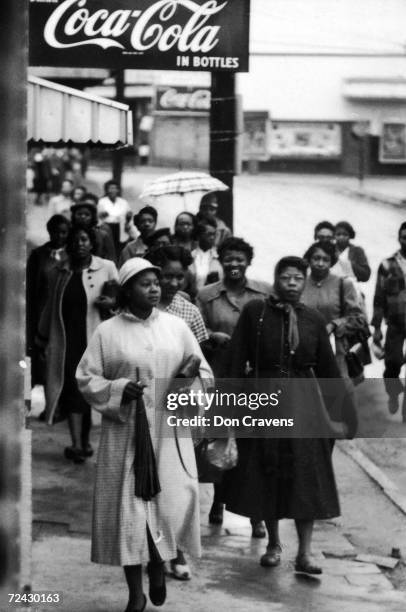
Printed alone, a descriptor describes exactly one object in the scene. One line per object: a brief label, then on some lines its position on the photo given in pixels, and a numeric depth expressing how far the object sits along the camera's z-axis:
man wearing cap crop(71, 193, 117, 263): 14.80
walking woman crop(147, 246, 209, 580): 9.59
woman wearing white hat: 8.09
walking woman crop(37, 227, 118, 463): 12.28
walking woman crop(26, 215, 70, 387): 13.39
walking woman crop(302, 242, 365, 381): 12.48
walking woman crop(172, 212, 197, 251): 14.56
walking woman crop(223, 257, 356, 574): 9.21
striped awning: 10.51
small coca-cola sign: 22.07
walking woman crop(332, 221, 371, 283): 15.69
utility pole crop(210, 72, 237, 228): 15.26
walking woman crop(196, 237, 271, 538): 10.54
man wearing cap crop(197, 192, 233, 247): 15.02
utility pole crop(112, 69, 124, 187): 34.86
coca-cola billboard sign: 13.76
